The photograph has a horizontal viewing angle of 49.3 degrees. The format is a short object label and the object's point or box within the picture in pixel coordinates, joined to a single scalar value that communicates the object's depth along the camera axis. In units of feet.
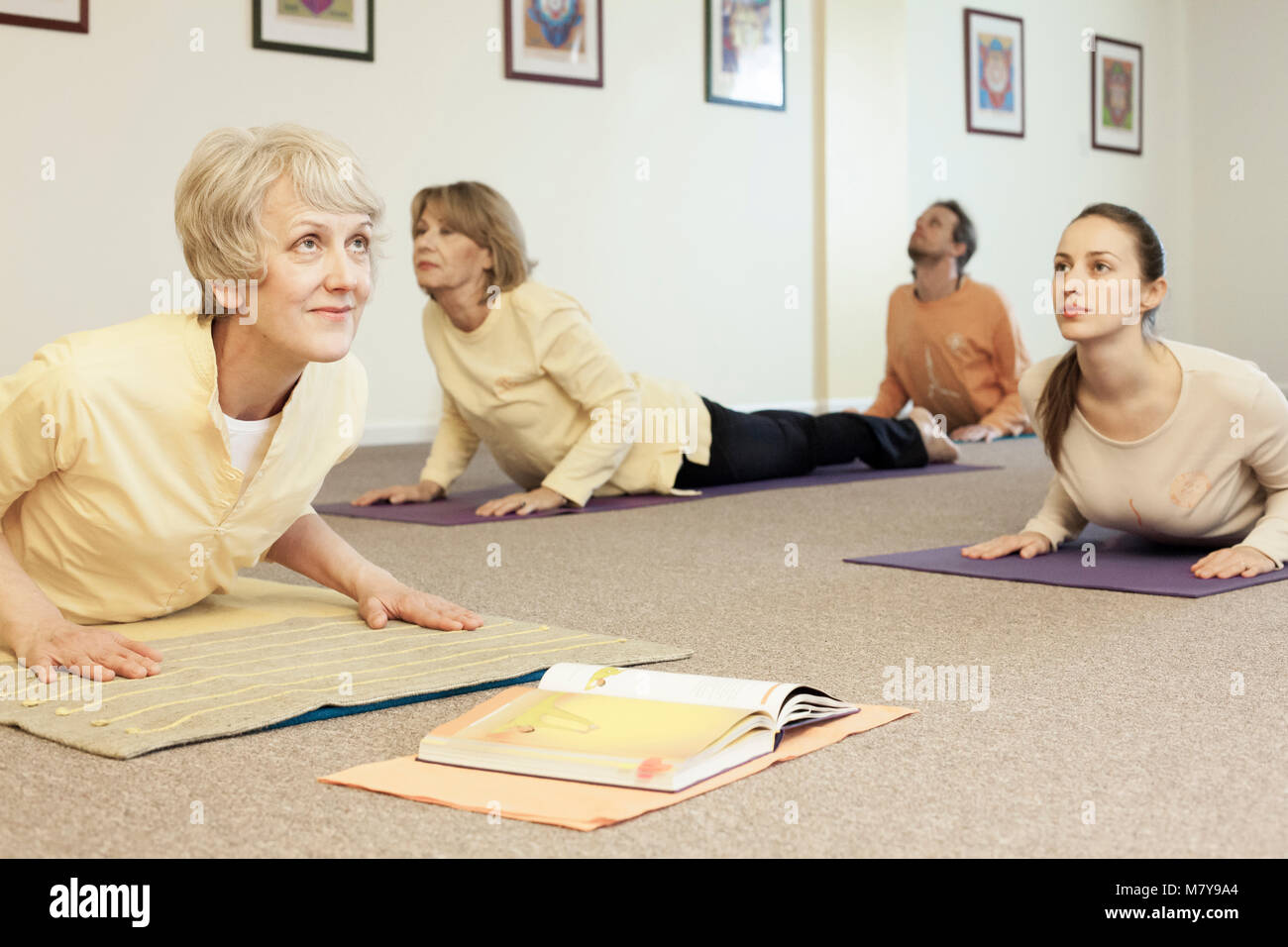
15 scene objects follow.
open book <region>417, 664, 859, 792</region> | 4.04
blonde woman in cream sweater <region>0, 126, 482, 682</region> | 5.17
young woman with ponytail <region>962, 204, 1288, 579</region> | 7.23
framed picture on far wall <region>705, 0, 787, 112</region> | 19.94
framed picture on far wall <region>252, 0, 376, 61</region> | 15.94
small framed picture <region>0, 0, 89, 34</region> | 14.46
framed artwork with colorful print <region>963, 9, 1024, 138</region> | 23.07
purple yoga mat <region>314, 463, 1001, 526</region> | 10.47
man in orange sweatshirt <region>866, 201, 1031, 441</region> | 16.33
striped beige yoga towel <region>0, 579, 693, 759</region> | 4.60
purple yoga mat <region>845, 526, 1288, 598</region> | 7.03
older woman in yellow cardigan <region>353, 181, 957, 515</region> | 10.37
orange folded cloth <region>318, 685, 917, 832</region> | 3.78
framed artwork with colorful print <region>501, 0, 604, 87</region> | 17.83
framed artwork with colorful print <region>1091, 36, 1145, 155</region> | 25.27
